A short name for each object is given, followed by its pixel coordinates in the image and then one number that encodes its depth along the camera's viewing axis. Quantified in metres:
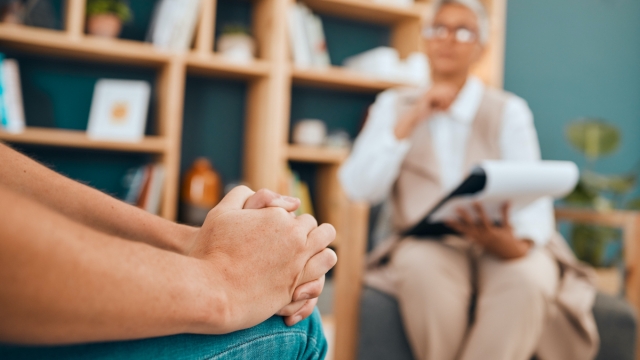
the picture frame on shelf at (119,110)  2.23
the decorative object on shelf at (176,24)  2.20
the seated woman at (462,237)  1.22
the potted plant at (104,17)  2.15
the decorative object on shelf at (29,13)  2.03
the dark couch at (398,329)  1.29
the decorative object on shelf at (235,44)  2.34
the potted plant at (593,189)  2.36
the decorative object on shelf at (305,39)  2.38
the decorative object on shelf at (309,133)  2.53
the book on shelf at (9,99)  2.01
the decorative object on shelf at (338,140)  2.58
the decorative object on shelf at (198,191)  2.28
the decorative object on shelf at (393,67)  2.55
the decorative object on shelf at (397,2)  2.56
